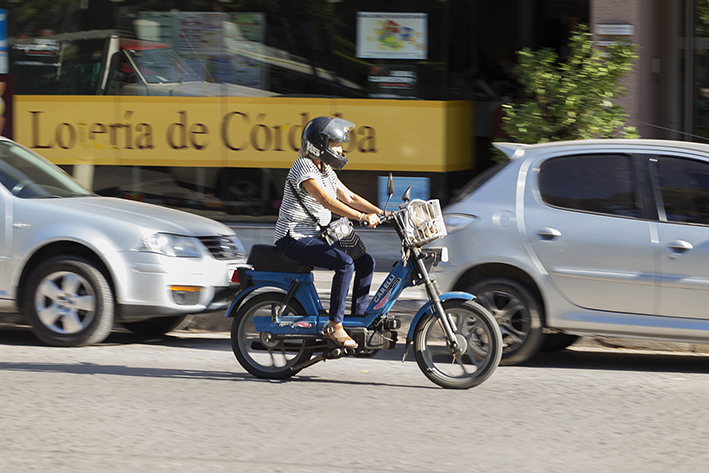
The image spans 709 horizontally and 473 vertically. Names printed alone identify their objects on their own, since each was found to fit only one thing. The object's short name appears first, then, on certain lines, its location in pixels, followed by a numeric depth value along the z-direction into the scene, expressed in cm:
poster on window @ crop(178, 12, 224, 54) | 2272
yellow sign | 2227
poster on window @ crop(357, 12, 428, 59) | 2208
